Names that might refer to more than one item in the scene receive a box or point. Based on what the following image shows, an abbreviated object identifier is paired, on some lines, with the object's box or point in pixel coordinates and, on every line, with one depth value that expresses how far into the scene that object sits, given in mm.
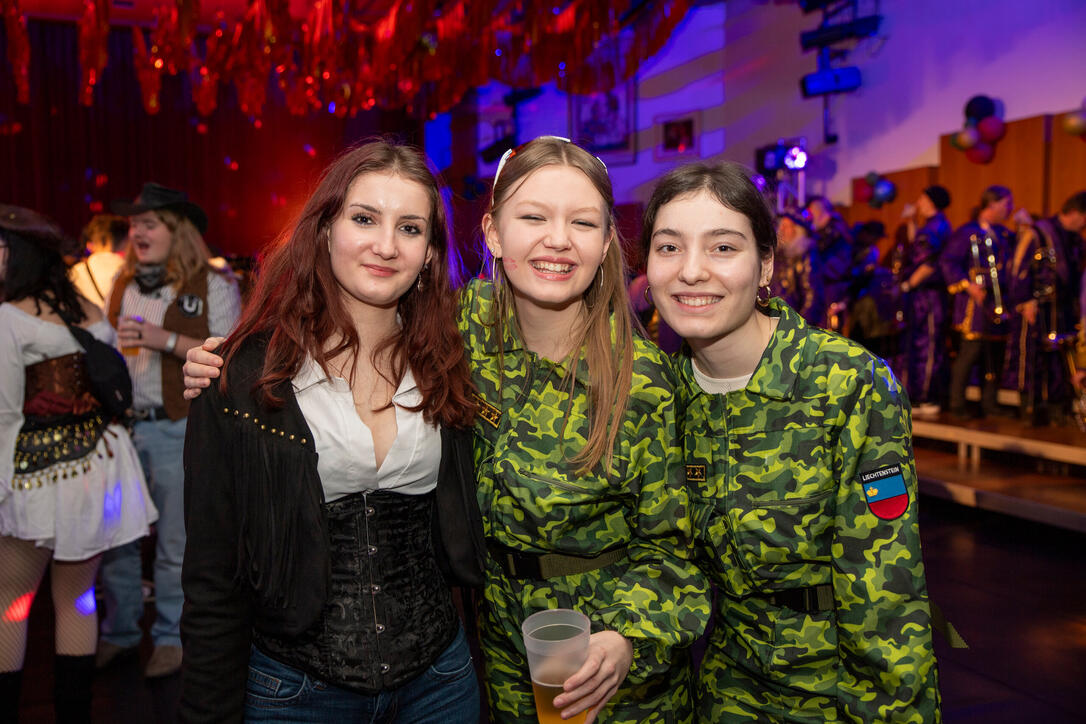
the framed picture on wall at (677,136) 11469
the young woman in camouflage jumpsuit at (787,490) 1529
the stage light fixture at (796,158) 8570
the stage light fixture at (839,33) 8695
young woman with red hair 1418
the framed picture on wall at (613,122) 12164
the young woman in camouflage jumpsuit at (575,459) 1576
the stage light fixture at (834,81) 9320
